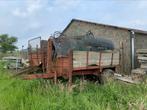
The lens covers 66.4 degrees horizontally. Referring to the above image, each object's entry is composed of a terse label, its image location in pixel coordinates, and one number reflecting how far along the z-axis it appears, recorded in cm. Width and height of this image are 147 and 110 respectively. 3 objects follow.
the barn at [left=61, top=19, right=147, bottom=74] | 773
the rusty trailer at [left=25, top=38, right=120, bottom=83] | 468
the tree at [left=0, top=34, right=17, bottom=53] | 1861
